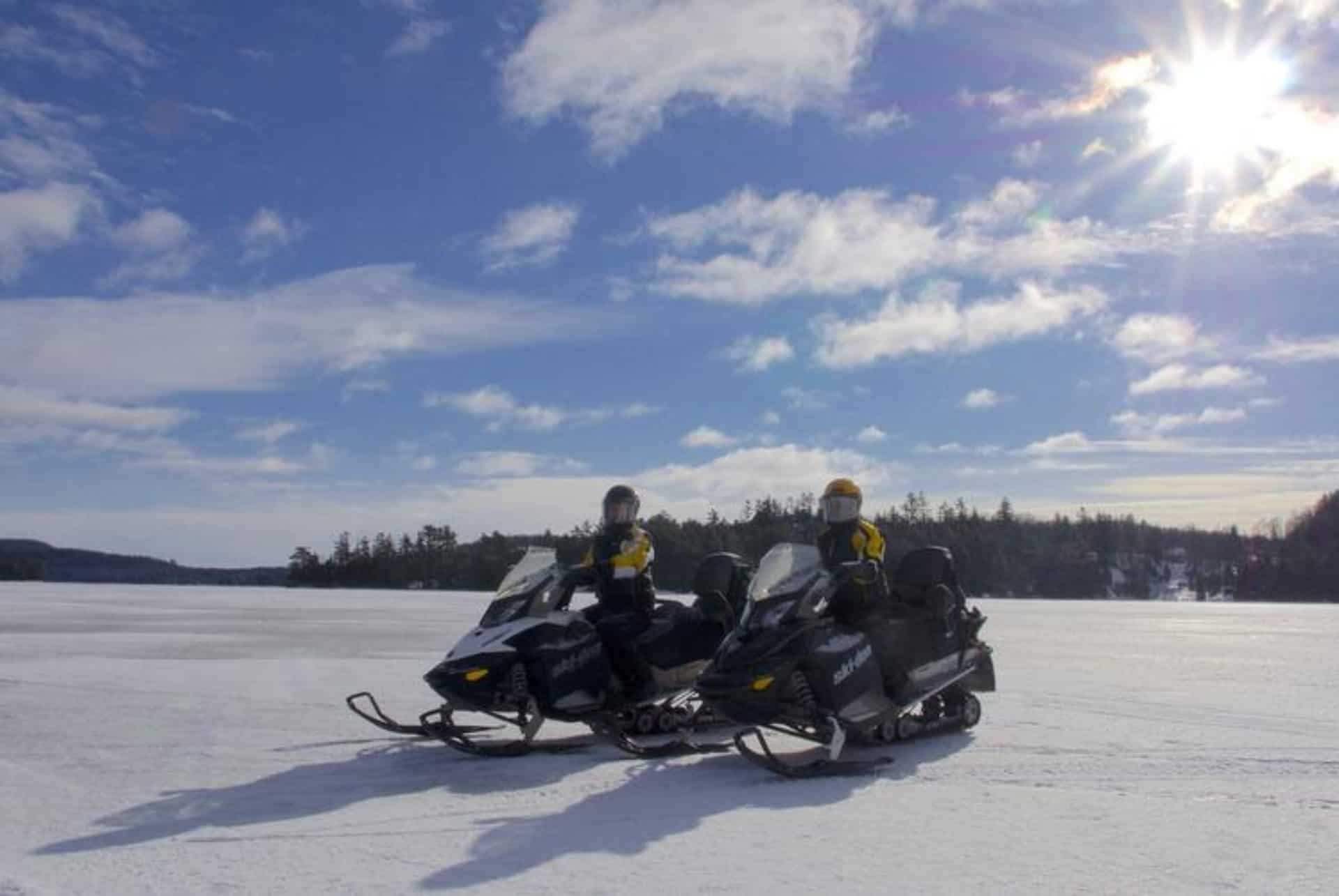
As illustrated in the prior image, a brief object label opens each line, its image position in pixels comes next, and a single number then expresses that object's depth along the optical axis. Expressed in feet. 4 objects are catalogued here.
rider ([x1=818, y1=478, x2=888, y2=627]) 25.31
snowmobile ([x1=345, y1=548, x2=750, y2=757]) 25.12
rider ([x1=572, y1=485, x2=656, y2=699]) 27.63
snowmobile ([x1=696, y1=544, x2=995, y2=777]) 22.89
